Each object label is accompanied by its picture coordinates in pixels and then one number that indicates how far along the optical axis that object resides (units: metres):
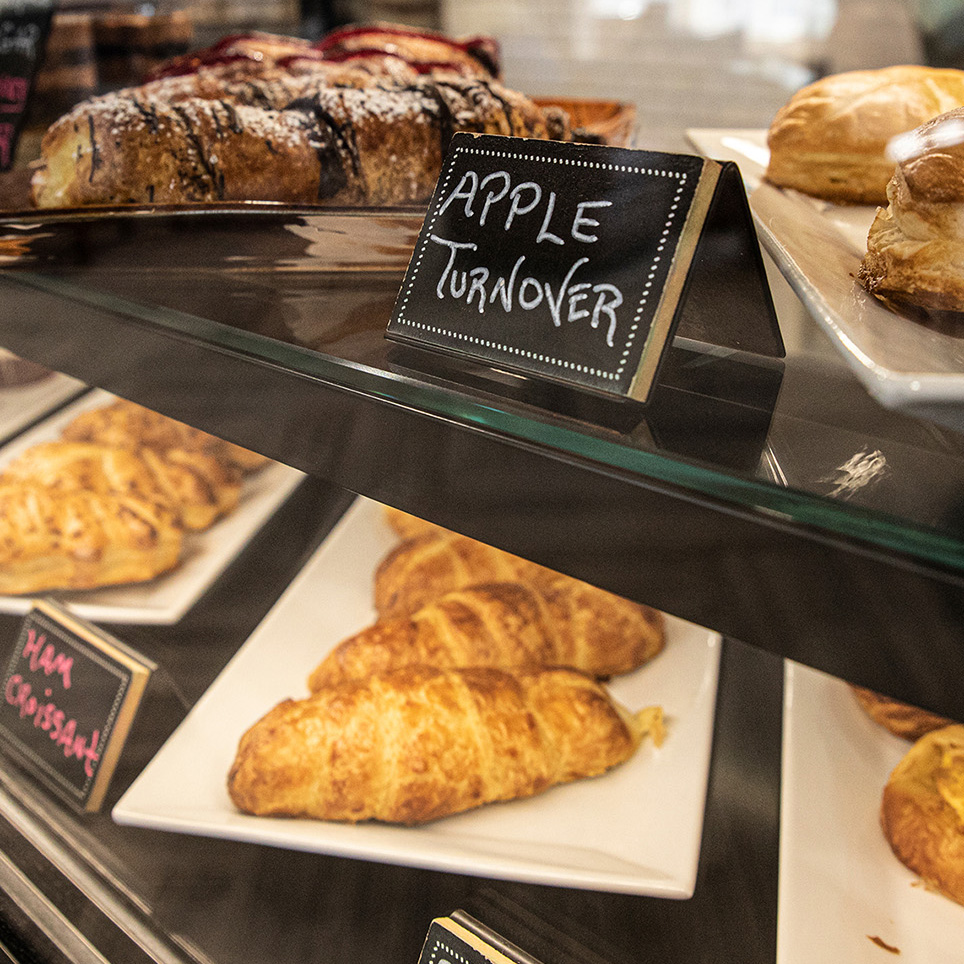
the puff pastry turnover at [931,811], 0.30
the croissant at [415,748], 0.34
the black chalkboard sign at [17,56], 0.39
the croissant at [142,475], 0.49
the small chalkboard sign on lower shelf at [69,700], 0.37
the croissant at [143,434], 0.54
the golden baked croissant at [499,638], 0.39
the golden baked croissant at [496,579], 0.40
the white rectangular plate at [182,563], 0.46
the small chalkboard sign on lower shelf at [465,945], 0.28
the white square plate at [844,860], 0.29
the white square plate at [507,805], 0.32
